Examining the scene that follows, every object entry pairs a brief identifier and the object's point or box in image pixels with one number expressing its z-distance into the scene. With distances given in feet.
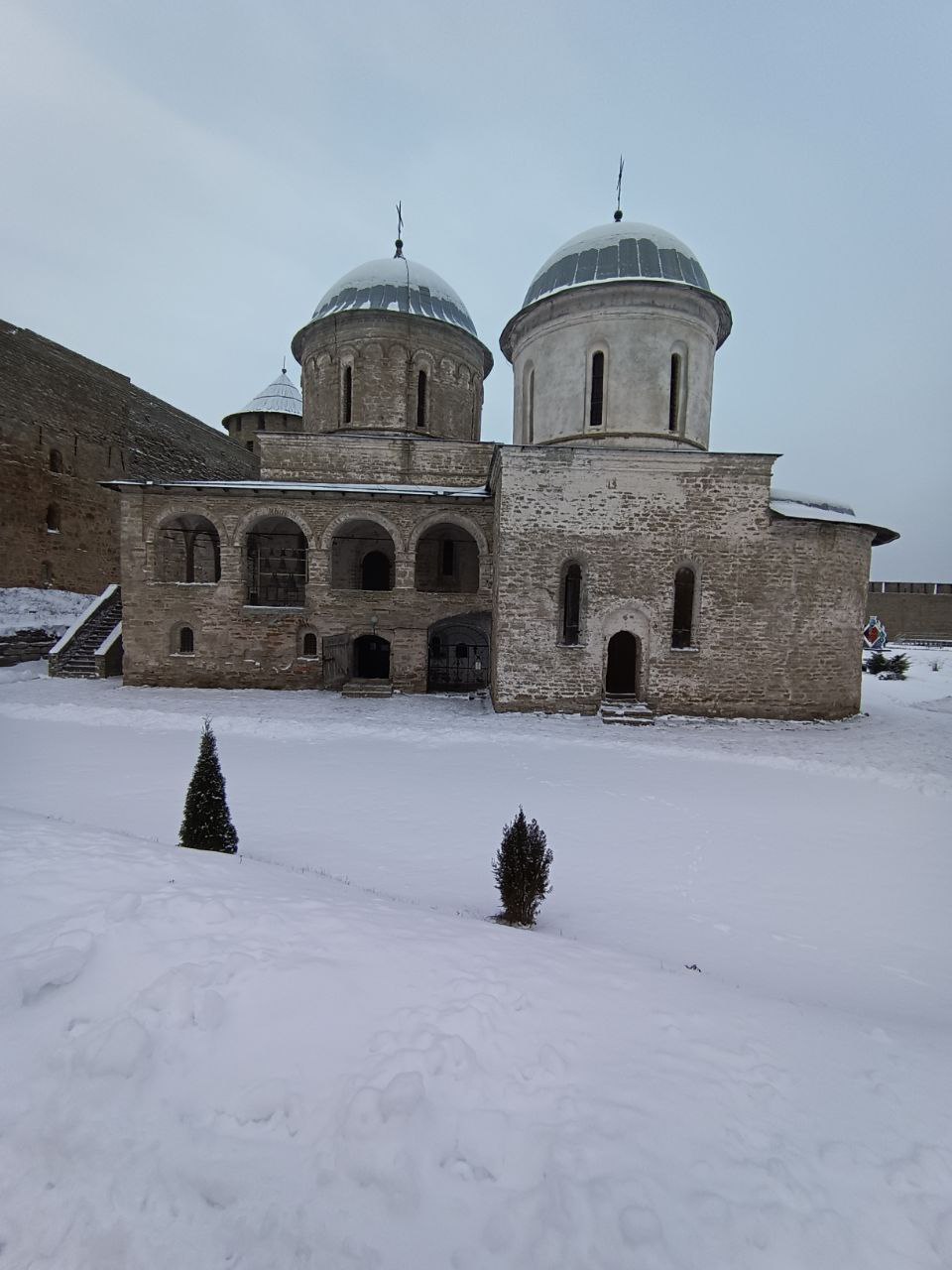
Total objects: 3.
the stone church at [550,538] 42.04
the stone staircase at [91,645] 53.93
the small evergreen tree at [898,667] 71.05
